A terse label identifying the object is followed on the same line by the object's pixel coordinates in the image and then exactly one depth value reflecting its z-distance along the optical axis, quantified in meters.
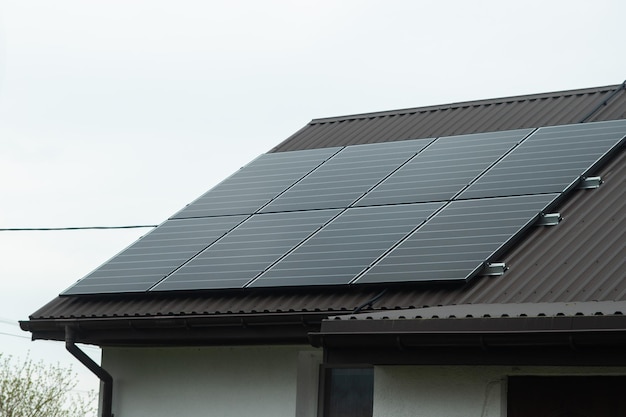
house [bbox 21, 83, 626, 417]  11.02
